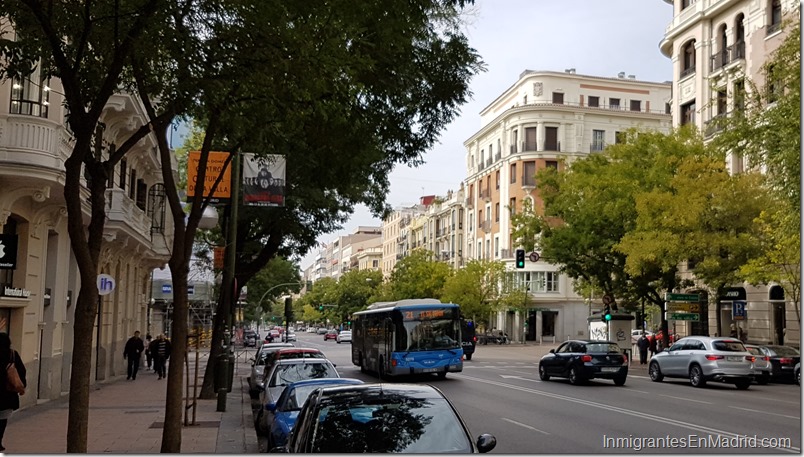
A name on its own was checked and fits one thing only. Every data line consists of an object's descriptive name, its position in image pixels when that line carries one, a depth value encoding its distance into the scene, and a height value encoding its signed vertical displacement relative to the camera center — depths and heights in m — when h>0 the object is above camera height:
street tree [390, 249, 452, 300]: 83.44 +3.82
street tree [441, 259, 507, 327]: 75.19 +2.43
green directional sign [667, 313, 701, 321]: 36.69 +0.07
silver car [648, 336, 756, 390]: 26.45 -1.37
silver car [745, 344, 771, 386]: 29.59 -1.61
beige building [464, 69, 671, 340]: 77.81 +17.07
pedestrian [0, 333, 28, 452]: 10.85 -1.07
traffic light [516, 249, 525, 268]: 40.72 +2.81
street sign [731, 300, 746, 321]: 37.16 +0.35
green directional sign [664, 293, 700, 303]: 36.56 +0.91
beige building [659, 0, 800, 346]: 37.91 +12.99
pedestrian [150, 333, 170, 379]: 30.31 -1.51
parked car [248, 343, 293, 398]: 24.84 -1.78
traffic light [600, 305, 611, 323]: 38.50 +0.10
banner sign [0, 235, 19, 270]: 15.20 +1.06
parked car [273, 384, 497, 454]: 7.56 -1.01
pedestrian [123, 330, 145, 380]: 29.30 -1.43
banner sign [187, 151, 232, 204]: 19.77 +3.35
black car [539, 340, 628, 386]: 26.73 -1.43
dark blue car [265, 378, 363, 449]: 12.10 -1.41
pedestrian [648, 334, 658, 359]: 44.63 -1.44
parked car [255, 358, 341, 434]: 15.88 -1.23
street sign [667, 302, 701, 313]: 37.22 +0.49
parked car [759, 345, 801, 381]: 30.55 -1.59
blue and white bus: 29.34 -0.85
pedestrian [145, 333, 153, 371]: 35.24 -1.99
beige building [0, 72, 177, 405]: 16.88 +2.04
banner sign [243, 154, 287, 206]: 19.68 +3.06
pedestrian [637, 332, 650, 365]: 42.12 -1.47
